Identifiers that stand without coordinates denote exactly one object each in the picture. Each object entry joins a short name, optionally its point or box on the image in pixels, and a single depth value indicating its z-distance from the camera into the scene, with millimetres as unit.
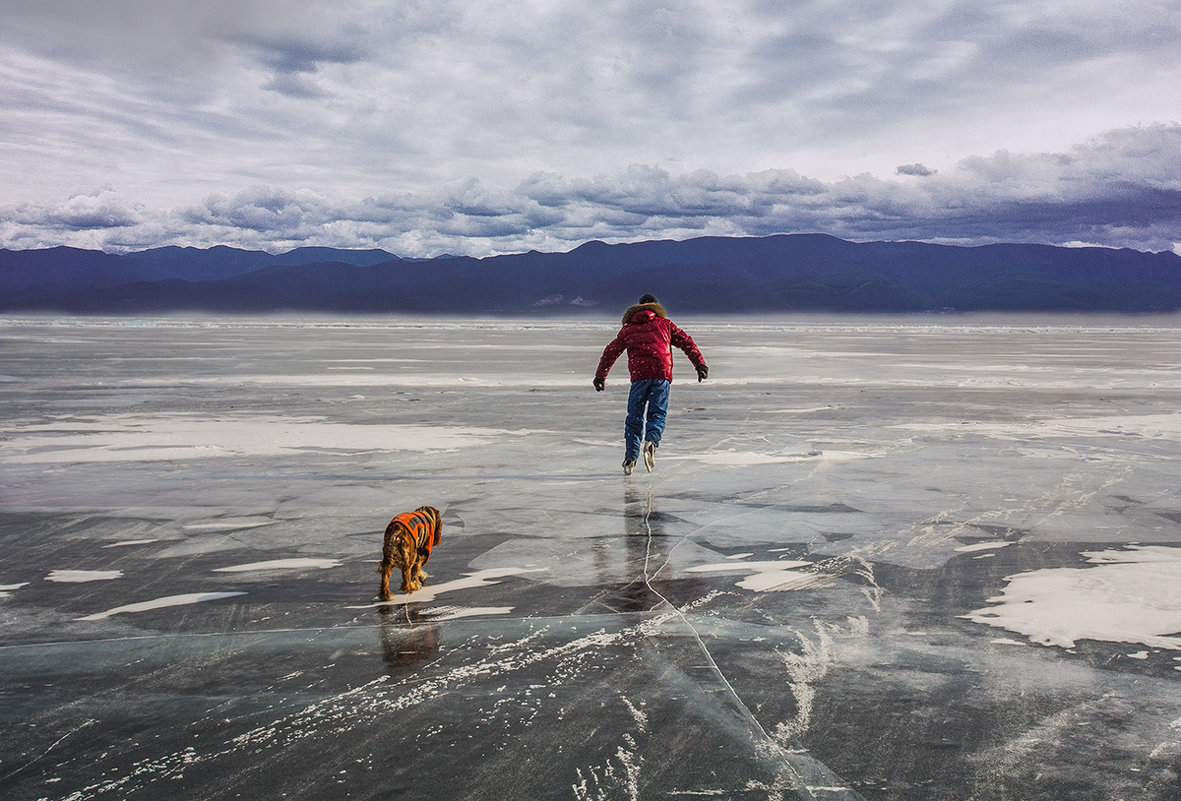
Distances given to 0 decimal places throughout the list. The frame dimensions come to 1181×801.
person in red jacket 10266
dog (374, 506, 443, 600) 5363
